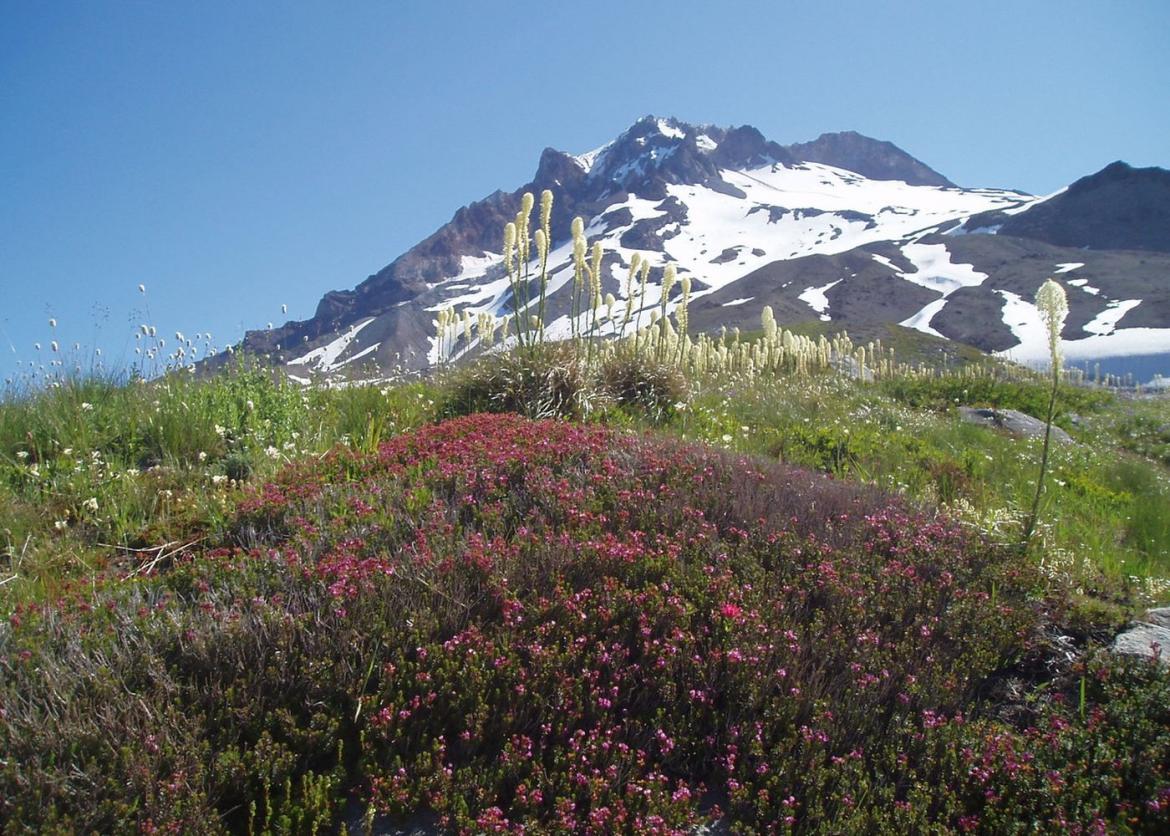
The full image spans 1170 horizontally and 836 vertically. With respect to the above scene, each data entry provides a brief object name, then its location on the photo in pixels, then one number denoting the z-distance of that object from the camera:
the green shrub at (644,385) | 8.73
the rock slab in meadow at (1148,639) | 3.08
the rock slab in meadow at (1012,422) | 11.41
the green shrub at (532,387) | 7.85
